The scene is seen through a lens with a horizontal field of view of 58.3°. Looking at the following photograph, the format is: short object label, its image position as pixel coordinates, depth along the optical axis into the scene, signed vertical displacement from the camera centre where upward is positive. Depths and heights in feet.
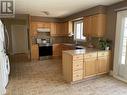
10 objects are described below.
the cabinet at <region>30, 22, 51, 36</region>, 19.54 +2.48
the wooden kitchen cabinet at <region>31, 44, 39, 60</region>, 19.65 -2.08
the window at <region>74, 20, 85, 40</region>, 18.82 +1.81
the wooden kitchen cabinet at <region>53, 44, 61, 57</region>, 21.48 -1.88
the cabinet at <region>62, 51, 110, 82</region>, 10.69 -2.46
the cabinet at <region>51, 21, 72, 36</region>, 20.62 +2.17
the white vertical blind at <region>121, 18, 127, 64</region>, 11.21 -0.50
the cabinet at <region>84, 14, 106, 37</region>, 12.80 +1.77
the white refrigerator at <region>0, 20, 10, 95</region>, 8.59 -2.42
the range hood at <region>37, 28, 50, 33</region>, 20.04 +1.84
